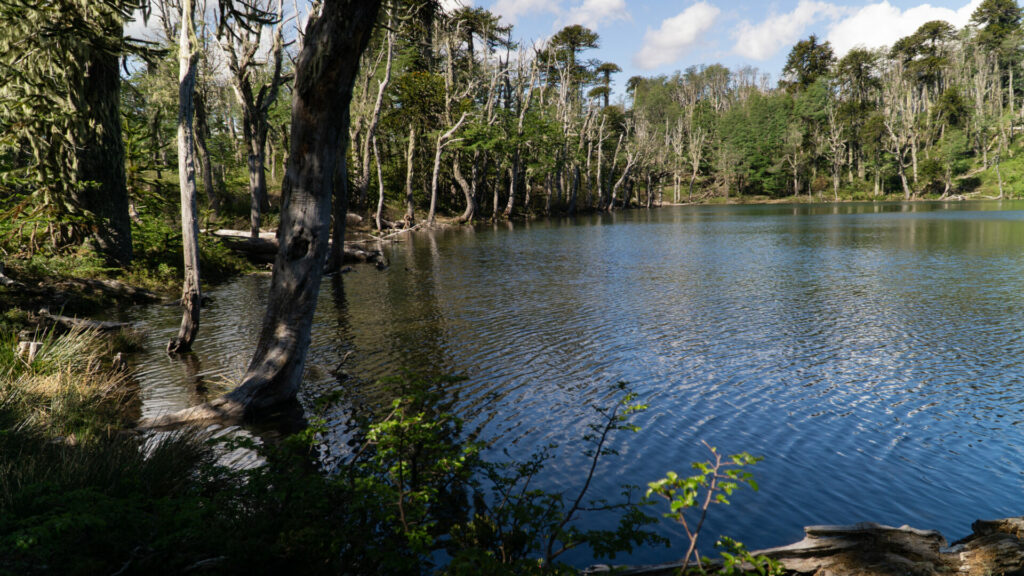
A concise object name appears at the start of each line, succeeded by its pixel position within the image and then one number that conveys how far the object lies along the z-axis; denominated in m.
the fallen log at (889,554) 4.26
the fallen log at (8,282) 12.86
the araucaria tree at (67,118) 13.58
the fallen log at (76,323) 11.06
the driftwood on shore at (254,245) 24.03
